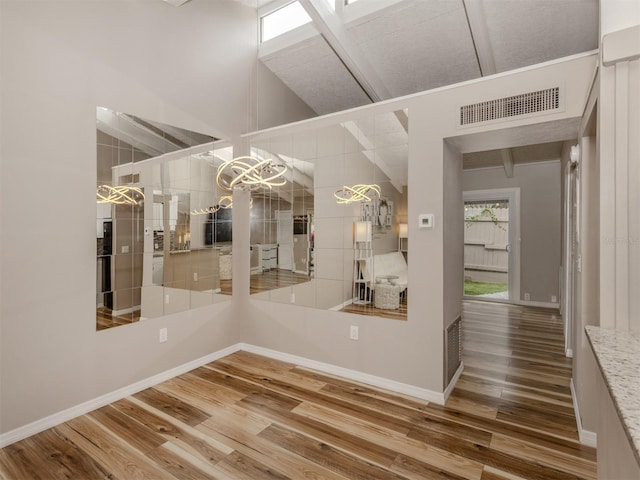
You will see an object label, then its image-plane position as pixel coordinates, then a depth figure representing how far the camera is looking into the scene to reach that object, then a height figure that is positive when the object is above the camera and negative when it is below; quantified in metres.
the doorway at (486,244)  7.04 -0.06
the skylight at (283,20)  3.86 +2.61
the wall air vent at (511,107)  2.33 +0.98
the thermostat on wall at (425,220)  2.74 +0.17
